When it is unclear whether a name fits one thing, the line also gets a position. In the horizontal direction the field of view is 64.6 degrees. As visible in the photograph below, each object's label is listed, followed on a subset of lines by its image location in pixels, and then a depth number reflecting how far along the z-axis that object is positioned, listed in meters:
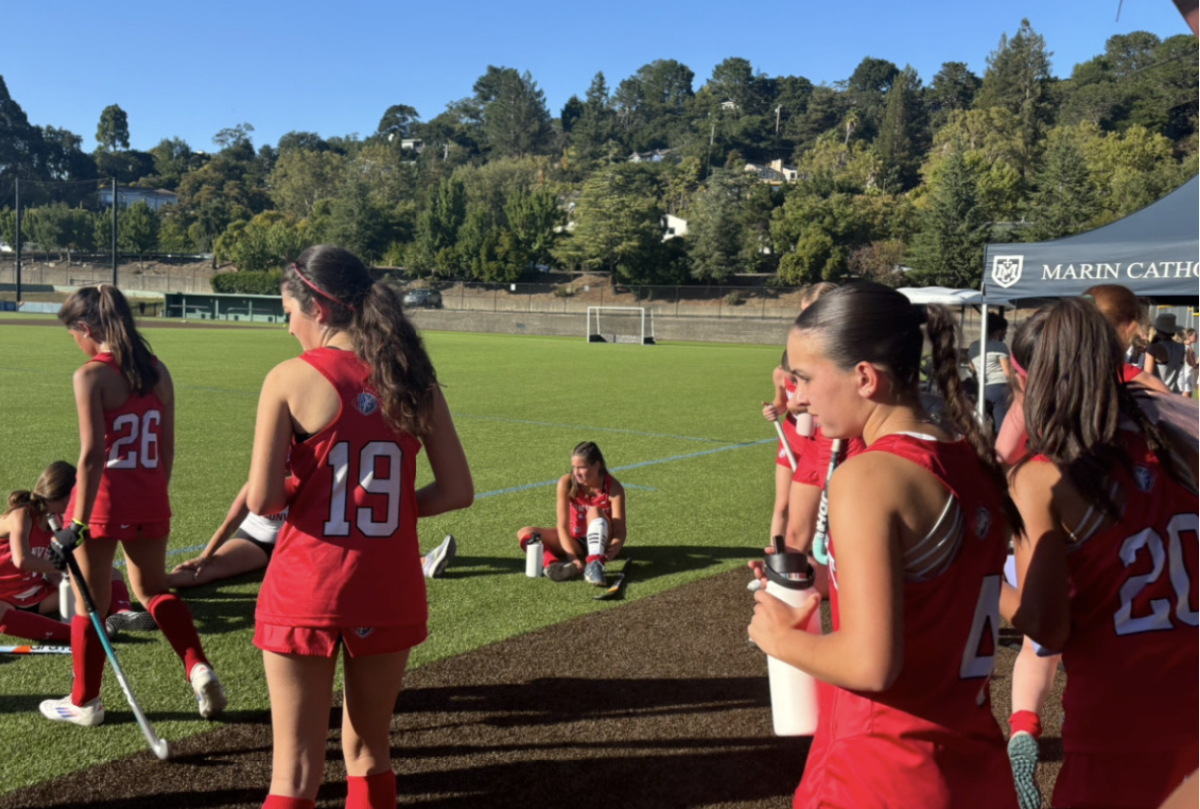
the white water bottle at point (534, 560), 6.84
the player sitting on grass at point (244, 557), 6.25
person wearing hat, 11.95
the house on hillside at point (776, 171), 151.88
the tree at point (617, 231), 82.06
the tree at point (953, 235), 68.38
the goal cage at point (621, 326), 49.66
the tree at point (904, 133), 124.50
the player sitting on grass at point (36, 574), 5.12
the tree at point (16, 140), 161.75
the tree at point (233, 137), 191.75
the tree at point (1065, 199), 68.94
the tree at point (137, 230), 111.94
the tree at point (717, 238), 80.00
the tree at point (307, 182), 137.12
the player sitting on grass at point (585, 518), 6.89
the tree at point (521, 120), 174.75
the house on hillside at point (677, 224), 105.97
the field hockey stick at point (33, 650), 5.06
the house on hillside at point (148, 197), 164.88
